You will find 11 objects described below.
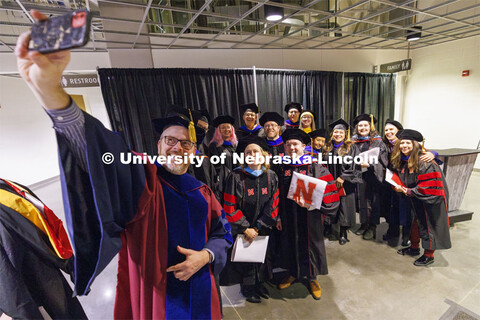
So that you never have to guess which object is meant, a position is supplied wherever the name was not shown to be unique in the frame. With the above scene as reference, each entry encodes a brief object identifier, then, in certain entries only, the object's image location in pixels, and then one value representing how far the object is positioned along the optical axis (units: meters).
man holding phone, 0.58
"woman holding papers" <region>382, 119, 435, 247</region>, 2.76
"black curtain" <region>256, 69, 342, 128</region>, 4.90
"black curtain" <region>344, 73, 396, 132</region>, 5.86
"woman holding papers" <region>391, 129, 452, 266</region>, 2.32
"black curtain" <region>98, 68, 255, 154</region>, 3.84
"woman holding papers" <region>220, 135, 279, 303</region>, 1.89
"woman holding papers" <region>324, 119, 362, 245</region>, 2.91
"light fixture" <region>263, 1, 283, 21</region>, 3.20
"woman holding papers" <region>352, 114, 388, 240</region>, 3.05
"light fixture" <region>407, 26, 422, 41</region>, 4.52
